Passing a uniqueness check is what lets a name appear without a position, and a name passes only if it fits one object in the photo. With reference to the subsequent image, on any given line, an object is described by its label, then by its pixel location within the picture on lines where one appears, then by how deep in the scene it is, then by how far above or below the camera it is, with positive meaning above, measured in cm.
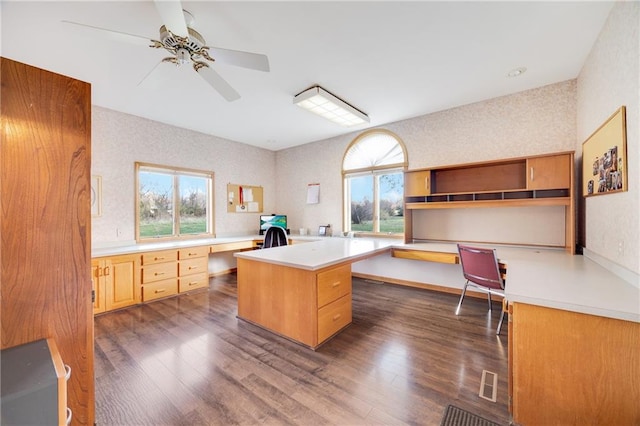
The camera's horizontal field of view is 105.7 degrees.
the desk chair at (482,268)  258 -63
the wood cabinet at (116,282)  311 -91
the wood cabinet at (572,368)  119 -83
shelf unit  281 +37
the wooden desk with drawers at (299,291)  230 -81
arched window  443 +58
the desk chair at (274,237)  401 -40
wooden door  111 -2
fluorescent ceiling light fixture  308 +152
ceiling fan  164 +132
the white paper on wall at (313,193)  543 +45
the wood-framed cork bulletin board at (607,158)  168 +44
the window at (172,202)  412 +21
